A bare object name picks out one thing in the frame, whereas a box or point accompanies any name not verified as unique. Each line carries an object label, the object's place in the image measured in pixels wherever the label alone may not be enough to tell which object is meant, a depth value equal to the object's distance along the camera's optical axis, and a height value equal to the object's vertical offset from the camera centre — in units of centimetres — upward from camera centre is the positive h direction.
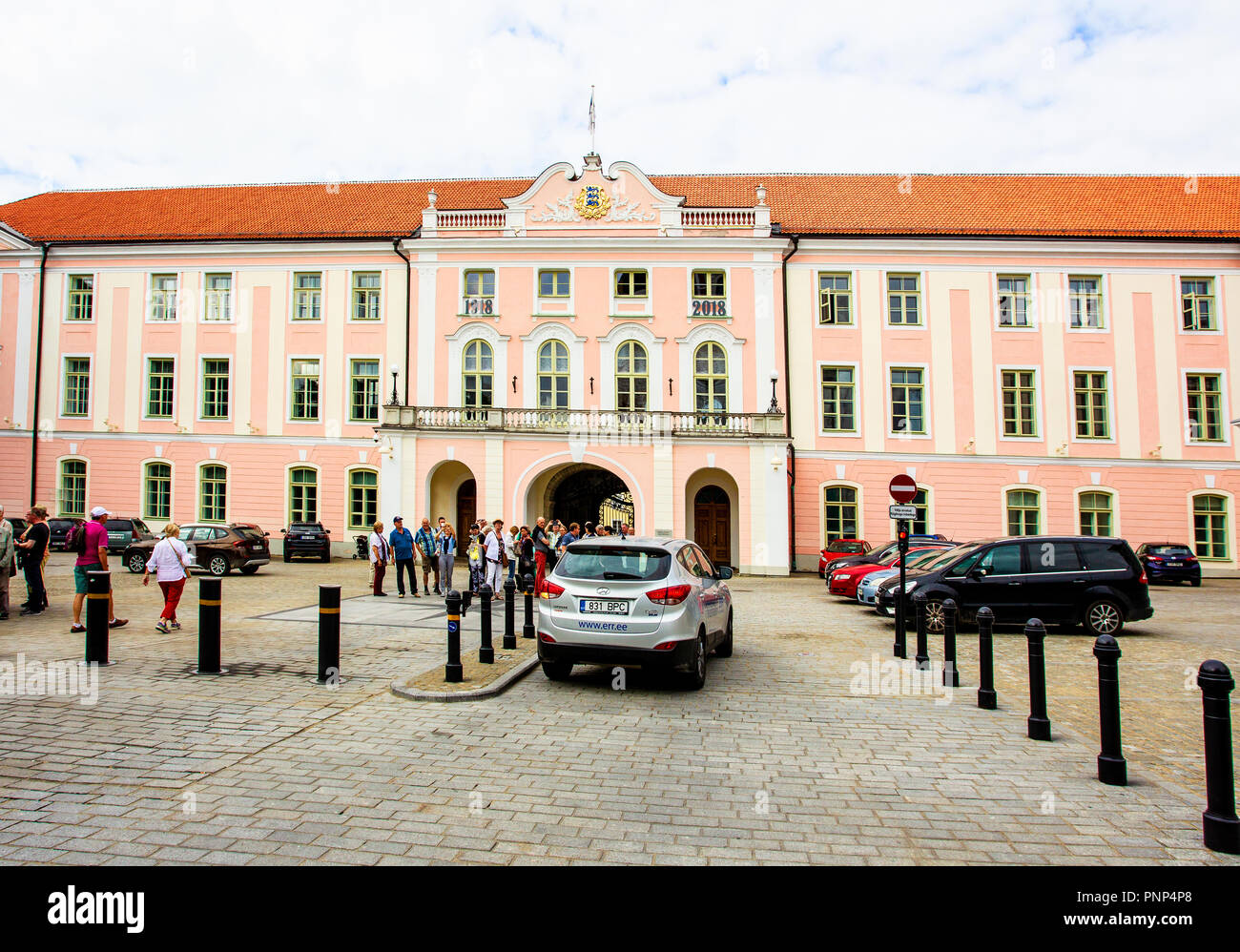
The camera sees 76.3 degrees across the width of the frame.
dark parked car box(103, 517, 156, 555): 2786 -73
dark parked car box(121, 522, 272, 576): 2280 -112
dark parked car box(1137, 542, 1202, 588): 2578 -212
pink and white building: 2898 +544
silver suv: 841 -112
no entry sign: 1195 +21
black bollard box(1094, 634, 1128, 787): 576 -157
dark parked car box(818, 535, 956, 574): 1950 -127
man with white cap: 1165 -55
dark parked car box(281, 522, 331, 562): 2864 -116
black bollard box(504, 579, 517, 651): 1098 -158
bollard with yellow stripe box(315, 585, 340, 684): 864 -139
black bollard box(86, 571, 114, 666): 911 -121
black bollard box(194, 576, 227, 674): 888 -131
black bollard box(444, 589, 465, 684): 859 -149
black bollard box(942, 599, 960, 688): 919 -168
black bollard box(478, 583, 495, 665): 990 -176
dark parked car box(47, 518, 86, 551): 2955 -77
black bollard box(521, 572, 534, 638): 1234 -190
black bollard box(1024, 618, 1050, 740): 688 -166
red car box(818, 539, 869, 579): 2642 -155
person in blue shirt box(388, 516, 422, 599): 1845 -87
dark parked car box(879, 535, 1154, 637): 1357 -142
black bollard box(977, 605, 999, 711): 806 -176
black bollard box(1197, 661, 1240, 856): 455 -156
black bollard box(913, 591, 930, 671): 1027 -168
